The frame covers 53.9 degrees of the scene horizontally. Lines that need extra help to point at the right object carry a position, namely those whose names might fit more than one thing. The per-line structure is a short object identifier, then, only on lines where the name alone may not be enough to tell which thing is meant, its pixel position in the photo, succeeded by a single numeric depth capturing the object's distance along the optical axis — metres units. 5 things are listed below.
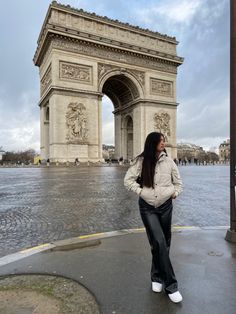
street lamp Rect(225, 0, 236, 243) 3.48
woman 2.22
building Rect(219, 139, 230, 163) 115.80
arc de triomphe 26.90
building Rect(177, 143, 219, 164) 109.84
